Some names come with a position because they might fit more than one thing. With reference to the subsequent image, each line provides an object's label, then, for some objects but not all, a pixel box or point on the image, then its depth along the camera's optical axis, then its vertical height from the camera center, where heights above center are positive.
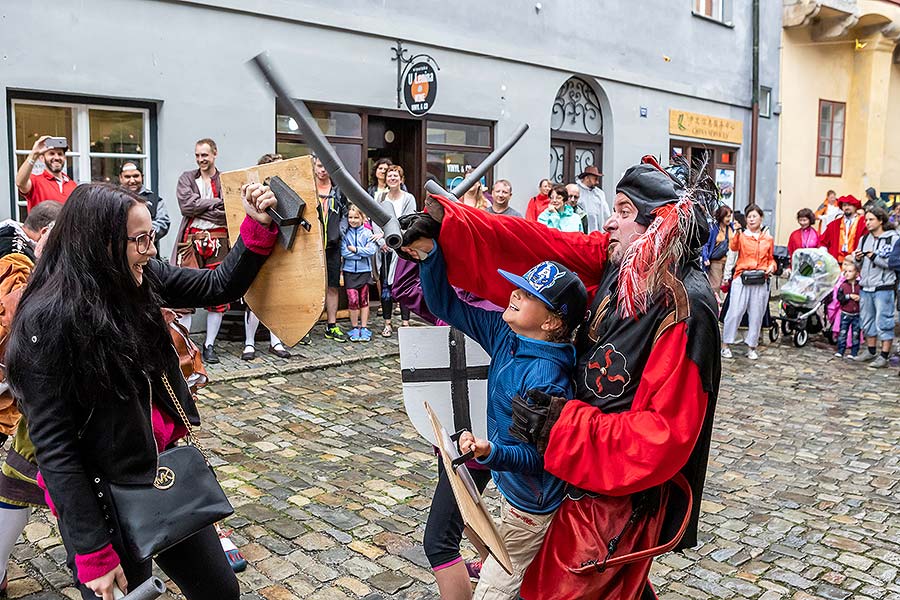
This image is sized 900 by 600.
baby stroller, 10.48 -0.91
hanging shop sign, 10.64 +1.63
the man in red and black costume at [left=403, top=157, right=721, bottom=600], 2.30 -0.53
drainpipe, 17.31 +2.04
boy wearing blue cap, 2.53 -0.51
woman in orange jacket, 10.21 -0.74
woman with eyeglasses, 2.33 -0.47
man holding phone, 6.83 +0.27
